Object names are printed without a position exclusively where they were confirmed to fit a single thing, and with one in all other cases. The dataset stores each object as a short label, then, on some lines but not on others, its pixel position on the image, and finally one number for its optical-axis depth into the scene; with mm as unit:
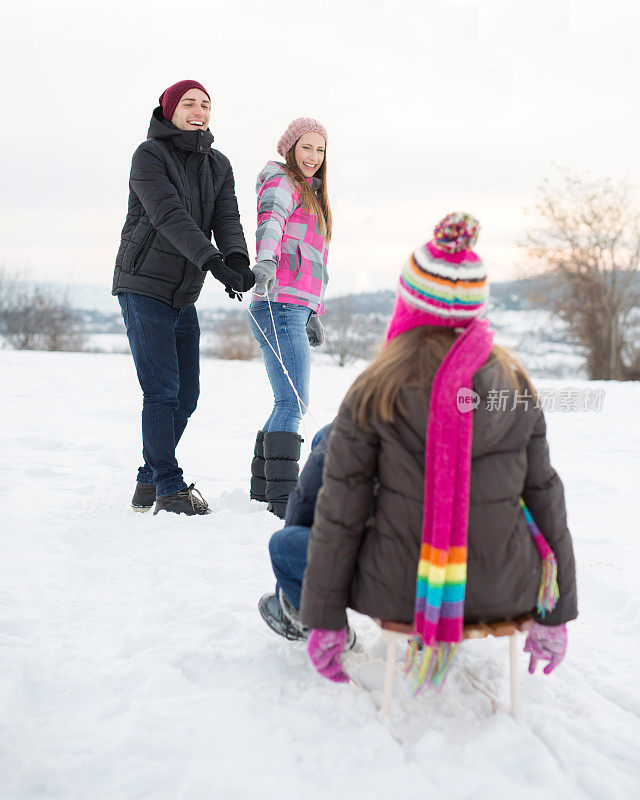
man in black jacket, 3307
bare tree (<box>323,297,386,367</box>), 41938
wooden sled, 1756
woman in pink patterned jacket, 3555
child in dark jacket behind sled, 2043
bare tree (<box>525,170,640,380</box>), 22688
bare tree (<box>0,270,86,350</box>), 30688
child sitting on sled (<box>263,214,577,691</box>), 1689
